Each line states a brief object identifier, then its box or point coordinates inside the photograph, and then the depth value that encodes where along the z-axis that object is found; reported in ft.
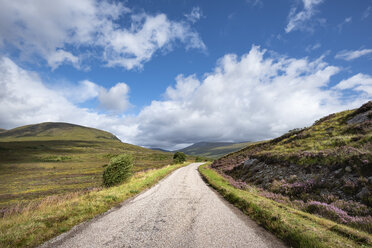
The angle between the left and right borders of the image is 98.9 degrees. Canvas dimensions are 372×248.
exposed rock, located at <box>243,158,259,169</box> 78.15
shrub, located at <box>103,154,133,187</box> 66.52
